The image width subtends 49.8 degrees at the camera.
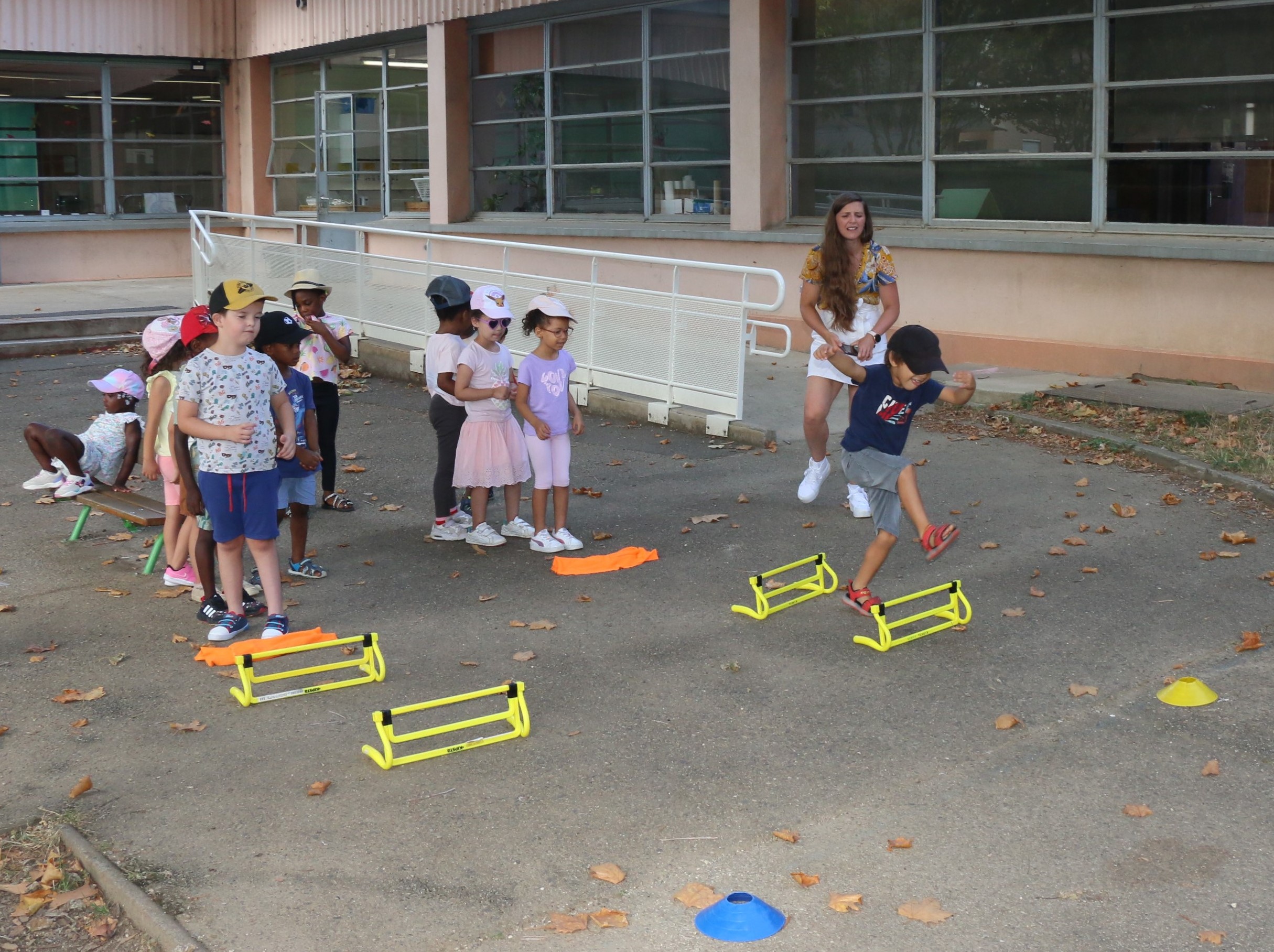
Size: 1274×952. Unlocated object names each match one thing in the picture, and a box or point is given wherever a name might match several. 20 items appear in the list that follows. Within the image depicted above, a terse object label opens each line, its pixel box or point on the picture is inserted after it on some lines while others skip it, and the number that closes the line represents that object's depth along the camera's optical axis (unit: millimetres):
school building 11945
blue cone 3812
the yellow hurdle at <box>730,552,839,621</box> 6652
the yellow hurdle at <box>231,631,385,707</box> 5648
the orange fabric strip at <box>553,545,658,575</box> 7555
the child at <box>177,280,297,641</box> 6125
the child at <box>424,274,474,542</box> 7805
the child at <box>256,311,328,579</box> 7020
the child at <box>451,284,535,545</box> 7691
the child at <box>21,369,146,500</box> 8344
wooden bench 7742
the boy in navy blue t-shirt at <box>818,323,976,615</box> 6102
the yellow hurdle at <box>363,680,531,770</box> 4953
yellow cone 5410
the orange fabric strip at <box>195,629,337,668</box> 6191
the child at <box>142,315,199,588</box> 6914
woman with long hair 7934
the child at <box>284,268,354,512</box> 8508
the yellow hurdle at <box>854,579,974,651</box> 6145
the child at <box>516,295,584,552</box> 7578
